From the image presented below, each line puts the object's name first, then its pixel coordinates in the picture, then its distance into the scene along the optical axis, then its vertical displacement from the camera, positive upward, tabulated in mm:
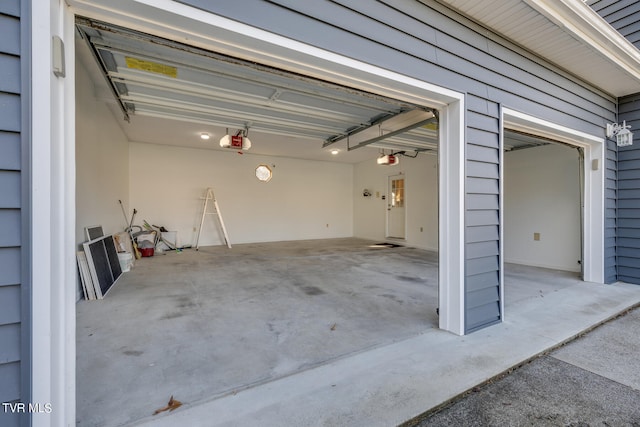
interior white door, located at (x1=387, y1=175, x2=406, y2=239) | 7800 +195
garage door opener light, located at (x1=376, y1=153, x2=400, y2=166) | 6110 +1205
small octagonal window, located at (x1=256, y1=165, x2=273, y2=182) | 8039 +1218
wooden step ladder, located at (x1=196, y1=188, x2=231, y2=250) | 7193 +71
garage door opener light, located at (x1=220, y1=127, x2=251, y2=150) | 4600 +1240
